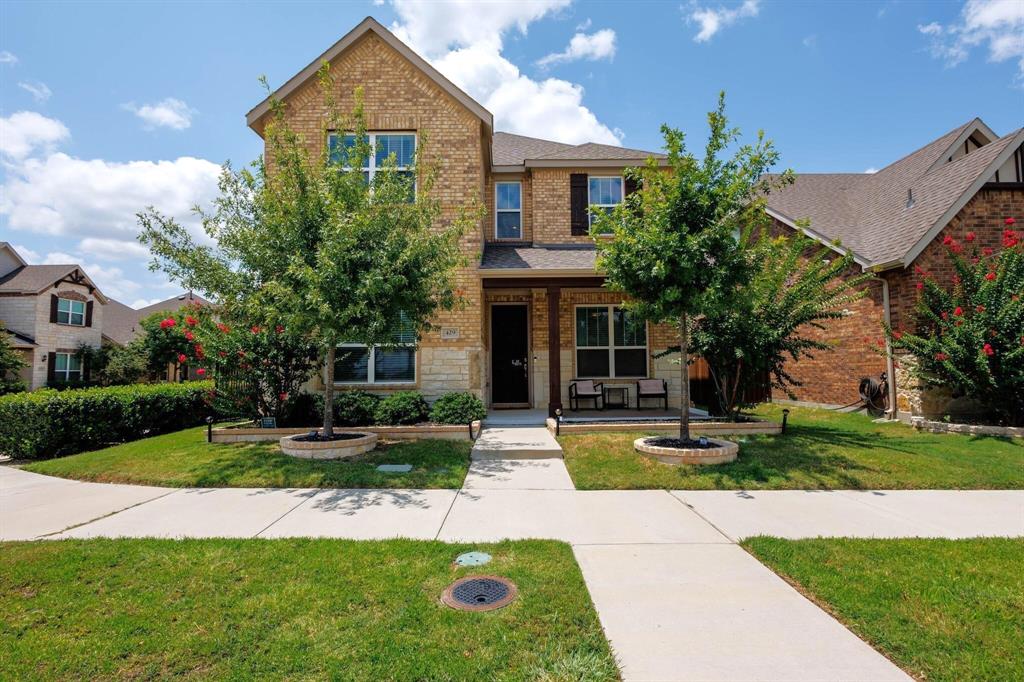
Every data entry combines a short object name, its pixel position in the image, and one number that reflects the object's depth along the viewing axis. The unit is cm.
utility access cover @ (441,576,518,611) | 314
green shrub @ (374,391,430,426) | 916
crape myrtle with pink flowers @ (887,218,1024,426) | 884
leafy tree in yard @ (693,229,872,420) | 866
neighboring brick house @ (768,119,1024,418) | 1049
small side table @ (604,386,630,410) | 1259
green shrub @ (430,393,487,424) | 912
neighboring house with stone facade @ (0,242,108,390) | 2325
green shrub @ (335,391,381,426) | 934
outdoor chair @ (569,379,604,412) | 1201
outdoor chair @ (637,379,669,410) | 1206
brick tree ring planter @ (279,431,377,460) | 754
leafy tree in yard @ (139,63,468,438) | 709
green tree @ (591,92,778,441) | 686
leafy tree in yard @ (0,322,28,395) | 1684
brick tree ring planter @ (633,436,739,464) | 715
